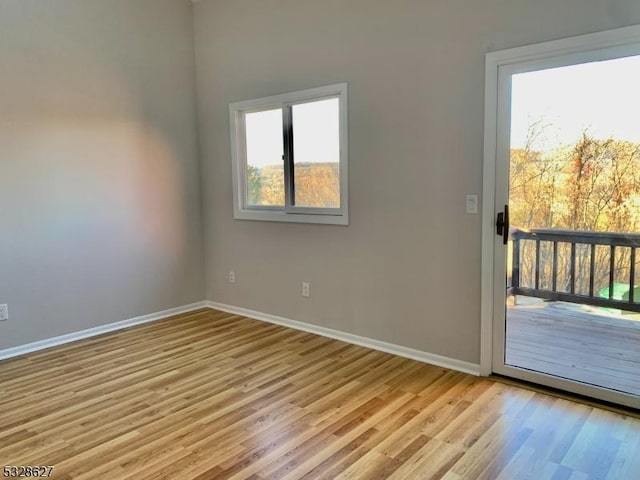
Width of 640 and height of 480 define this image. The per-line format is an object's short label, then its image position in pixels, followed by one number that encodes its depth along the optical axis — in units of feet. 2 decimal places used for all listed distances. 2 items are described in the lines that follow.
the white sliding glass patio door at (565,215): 8.52
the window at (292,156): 12.70
